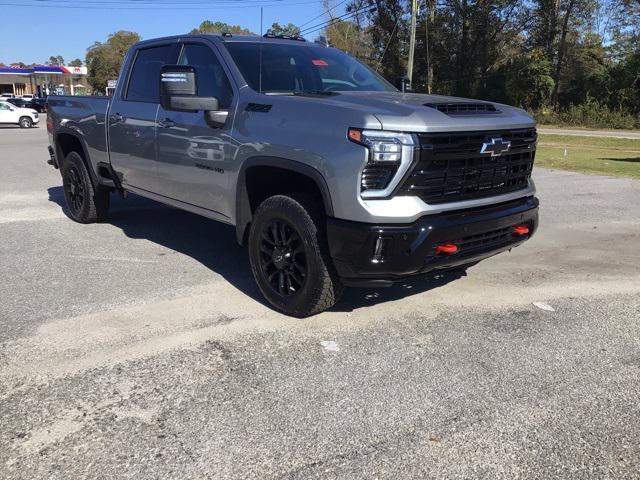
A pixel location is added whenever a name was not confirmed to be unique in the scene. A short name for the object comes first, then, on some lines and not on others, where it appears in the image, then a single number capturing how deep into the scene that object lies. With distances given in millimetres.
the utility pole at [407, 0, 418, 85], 27609
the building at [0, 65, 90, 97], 78812
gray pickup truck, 3650
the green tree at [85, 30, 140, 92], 78188
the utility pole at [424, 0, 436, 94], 44812
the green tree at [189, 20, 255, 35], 81581
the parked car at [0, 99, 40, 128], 32656
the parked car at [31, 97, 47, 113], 54256
